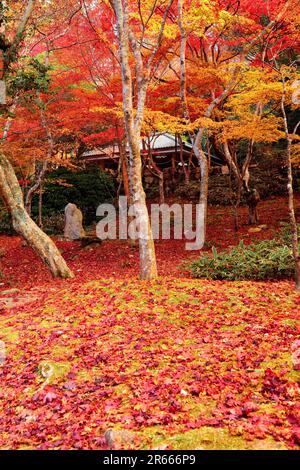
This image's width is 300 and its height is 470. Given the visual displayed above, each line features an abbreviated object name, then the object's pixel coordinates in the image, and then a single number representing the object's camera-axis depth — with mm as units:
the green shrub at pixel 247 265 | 9008
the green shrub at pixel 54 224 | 20500
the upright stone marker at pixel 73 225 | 18156
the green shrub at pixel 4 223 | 20953
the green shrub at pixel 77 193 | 22109
